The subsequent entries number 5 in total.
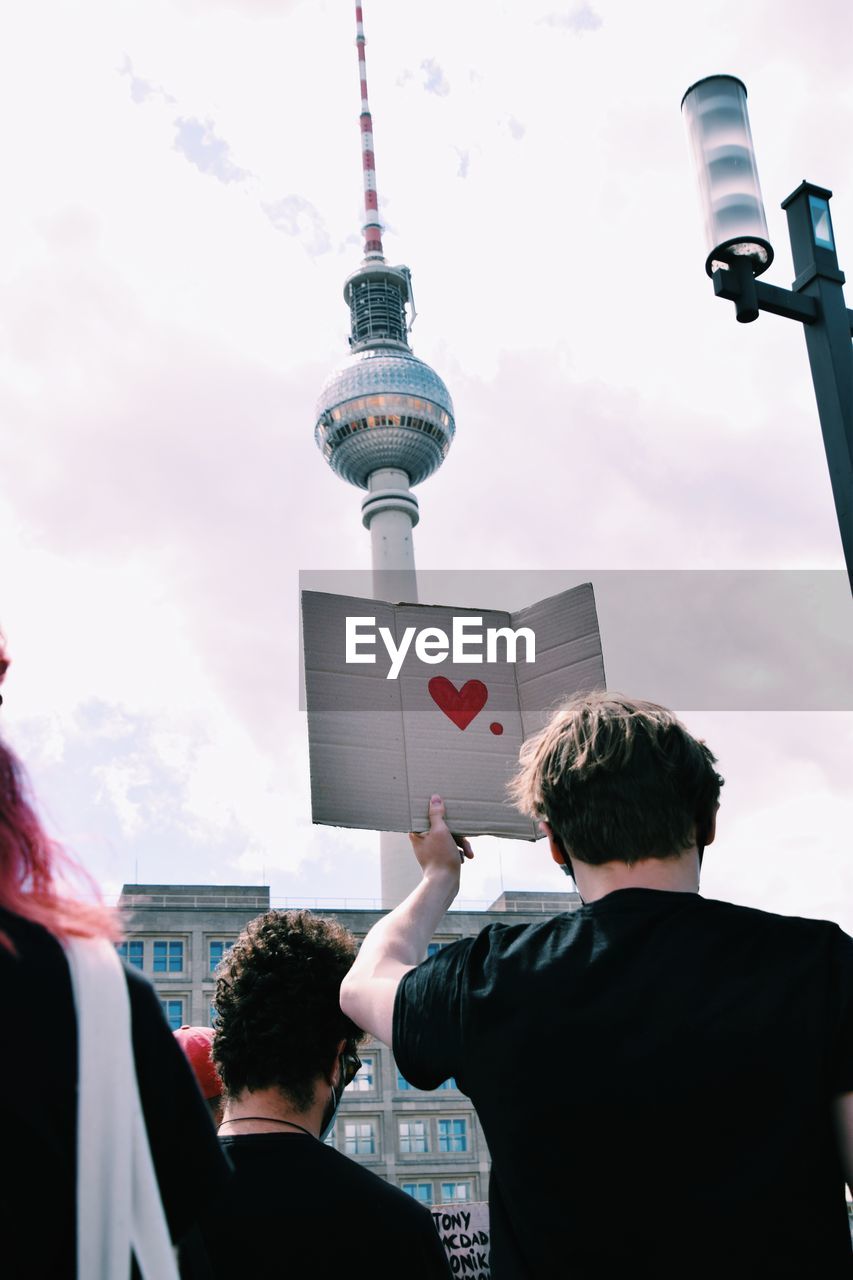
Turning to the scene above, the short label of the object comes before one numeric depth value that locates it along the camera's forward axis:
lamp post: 5.04
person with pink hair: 1.32
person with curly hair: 2.58
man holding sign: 1.91
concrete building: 53.78
